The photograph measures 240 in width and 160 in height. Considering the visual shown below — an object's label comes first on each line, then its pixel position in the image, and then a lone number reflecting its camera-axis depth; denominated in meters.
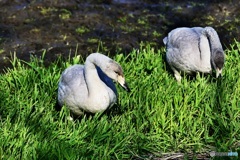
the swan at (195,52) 11.31
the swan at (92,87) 9.73
